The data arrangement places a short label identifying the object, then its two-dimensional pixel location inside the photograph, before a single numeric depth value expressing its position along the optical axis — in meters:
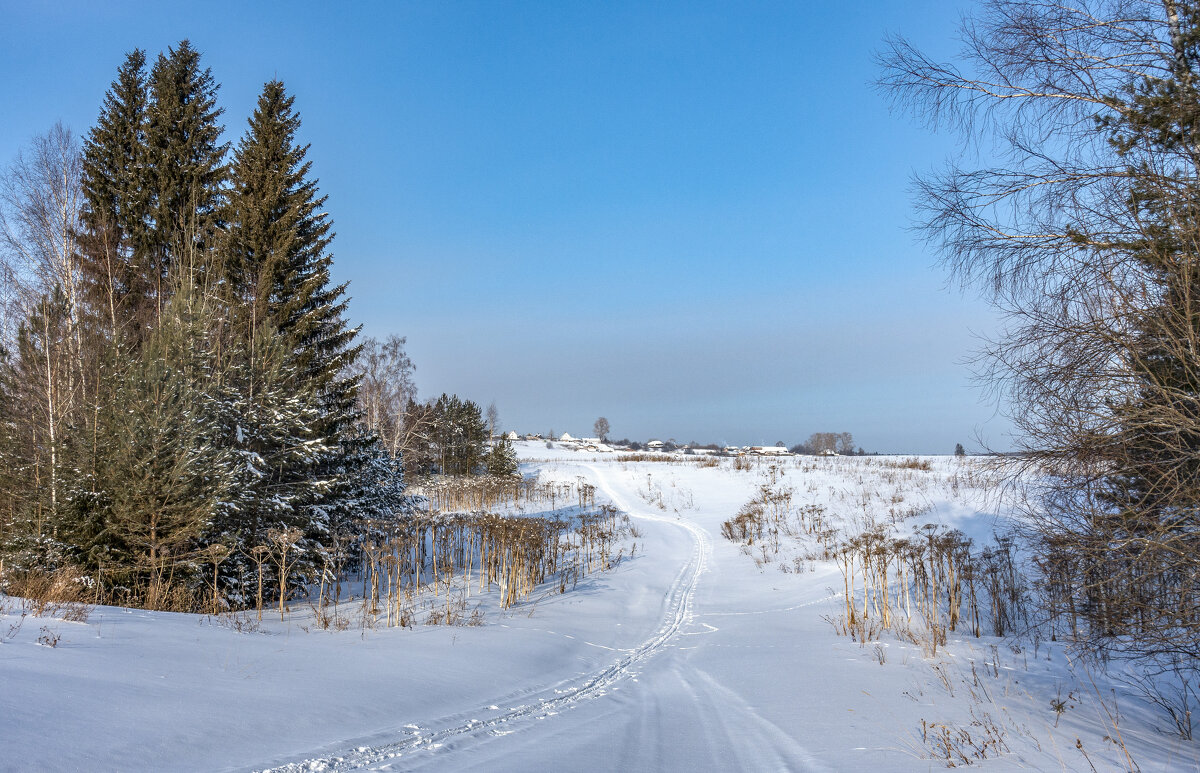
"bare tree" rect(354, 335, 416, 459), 30.55
